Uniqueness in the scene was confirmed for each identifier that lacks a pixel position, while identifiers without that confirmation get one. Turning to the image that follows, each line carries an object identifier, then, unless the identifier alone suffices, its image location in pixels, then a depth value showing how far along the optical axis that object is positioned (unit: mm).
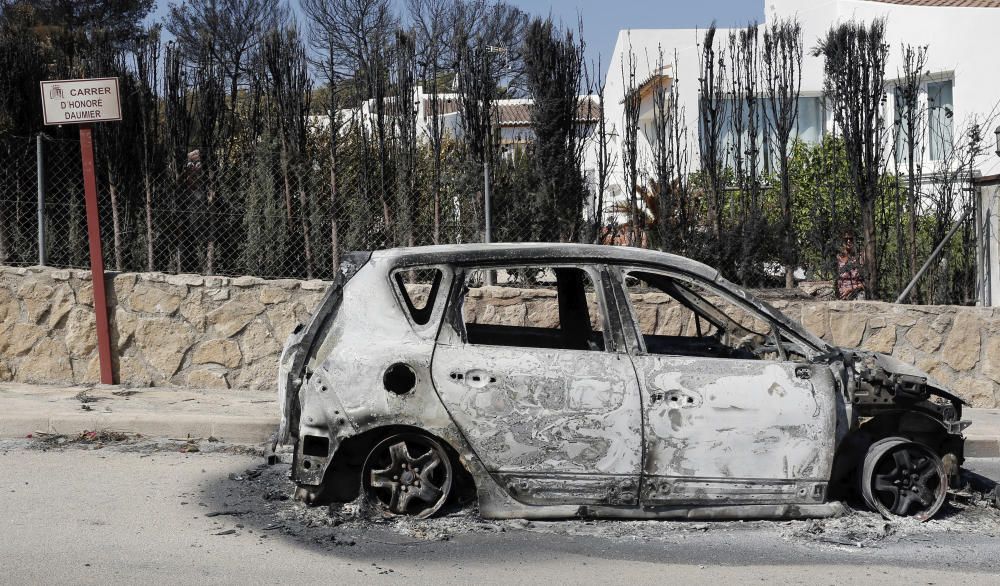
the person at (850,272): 12383
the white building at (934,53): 26766
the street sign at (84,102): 9992
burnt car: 5770
